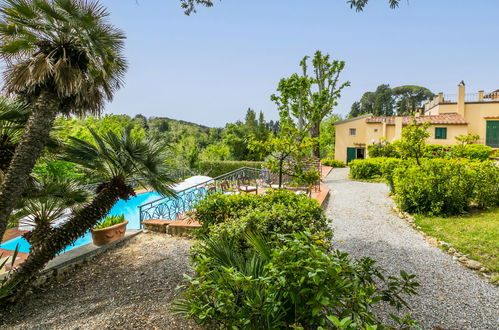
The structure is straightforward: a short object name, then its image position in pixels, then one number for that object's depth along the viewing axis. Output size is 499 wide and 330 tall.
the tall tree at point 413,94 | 74.31
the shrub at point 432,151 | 17.17
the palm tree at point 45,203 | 3.86
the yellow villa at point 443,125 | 22.64
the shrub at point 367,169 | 15.48
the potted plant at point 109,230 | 5.40
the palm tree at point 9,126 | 3.70
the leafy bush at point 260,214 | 3.18
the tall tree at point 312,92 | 18.52
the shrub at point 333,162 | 24.45
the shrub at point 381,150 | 19.94
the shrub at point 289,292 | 1.72
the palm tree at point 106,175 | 3.66
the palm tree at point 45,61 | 3.40
